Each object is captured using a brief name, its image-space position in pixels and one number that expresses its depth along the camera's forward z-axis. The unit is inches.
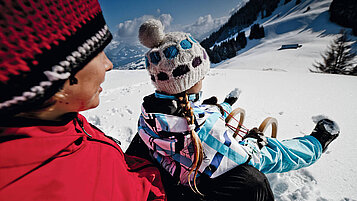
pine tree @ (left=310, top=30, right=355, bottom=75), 638.5
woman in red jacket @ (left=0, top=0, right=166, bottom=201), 15.6
